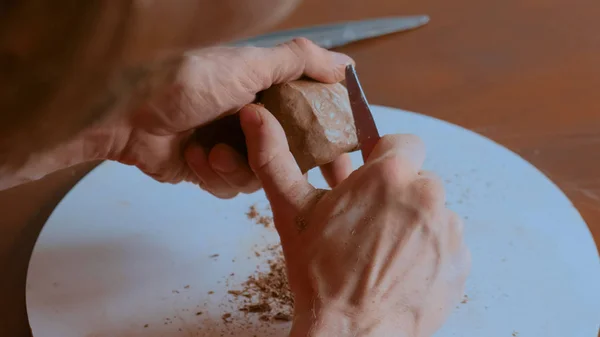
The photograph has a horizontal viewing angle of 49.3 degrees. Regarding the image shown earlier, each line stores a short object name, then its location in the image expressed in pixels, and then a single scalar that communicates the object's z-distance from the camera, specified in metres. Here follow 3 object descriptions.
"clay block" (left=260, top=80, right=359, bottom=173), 0.87
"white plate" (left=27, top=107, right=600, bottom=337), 0.89
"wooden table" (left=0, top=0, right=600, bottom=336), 1.09
